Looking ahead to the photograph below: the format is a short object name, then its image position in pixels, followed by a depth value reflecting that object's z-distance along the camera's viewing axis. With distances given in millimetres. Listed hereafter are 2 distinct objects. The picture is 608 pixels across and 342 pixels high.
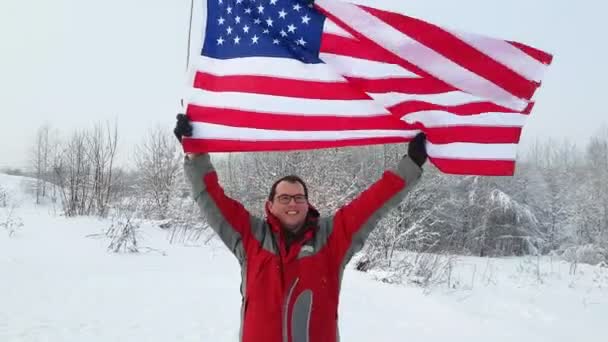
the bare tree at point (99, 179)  18516
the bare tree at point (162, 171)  30672
